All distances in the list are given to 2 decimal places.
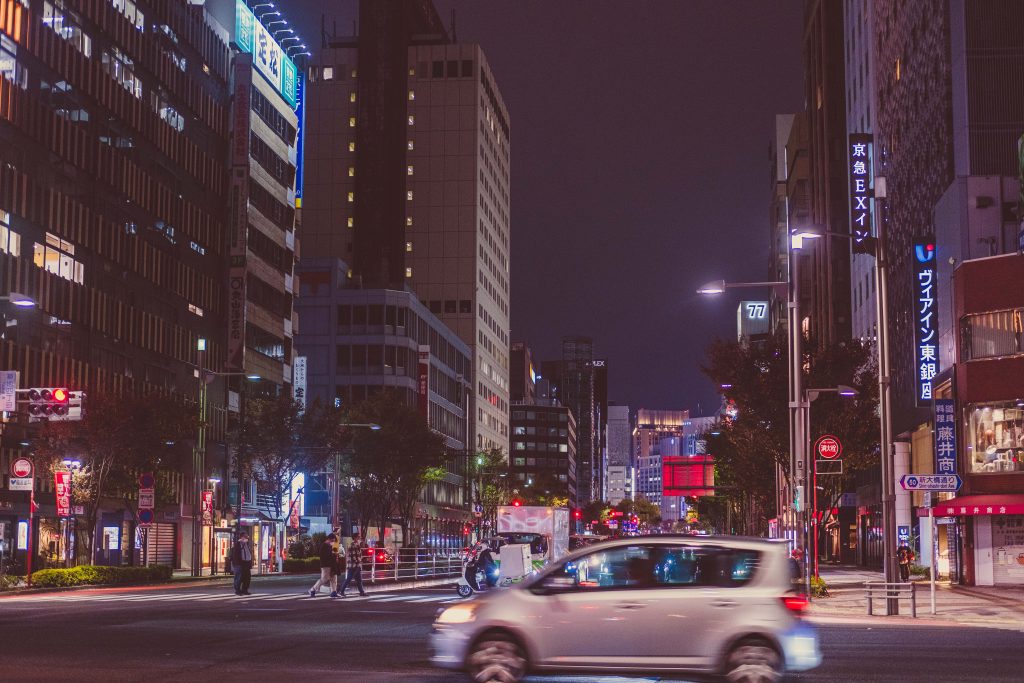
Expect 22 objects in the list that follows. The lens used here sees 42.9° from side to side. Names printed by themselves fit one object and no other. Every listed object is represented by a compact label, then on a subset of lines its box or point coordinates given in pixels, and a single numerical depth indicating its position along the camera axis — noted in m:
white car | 13.74
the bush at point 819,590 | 37.44
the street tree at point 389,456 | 84.12
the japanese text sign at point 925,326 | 50.81
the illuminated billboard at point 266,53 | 87.29
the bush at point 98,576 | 43.91
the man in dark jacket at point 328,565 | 37.31
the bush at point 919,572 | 56.75
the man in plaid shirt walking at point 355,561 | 39.31
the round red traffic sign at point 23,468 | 42.09
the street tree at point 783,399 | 48.69
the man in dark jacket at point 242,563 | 39.16
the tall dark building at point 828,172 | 93.75
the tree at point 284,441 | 71.88
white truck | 60.06
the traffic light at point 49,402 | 43.05
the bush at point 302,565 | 67.56
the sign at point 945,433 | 47.17
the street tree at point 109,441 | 52.50
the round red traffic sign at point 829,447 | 37.09
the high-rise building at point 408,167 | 158.33
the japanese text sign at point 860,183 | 61.62
